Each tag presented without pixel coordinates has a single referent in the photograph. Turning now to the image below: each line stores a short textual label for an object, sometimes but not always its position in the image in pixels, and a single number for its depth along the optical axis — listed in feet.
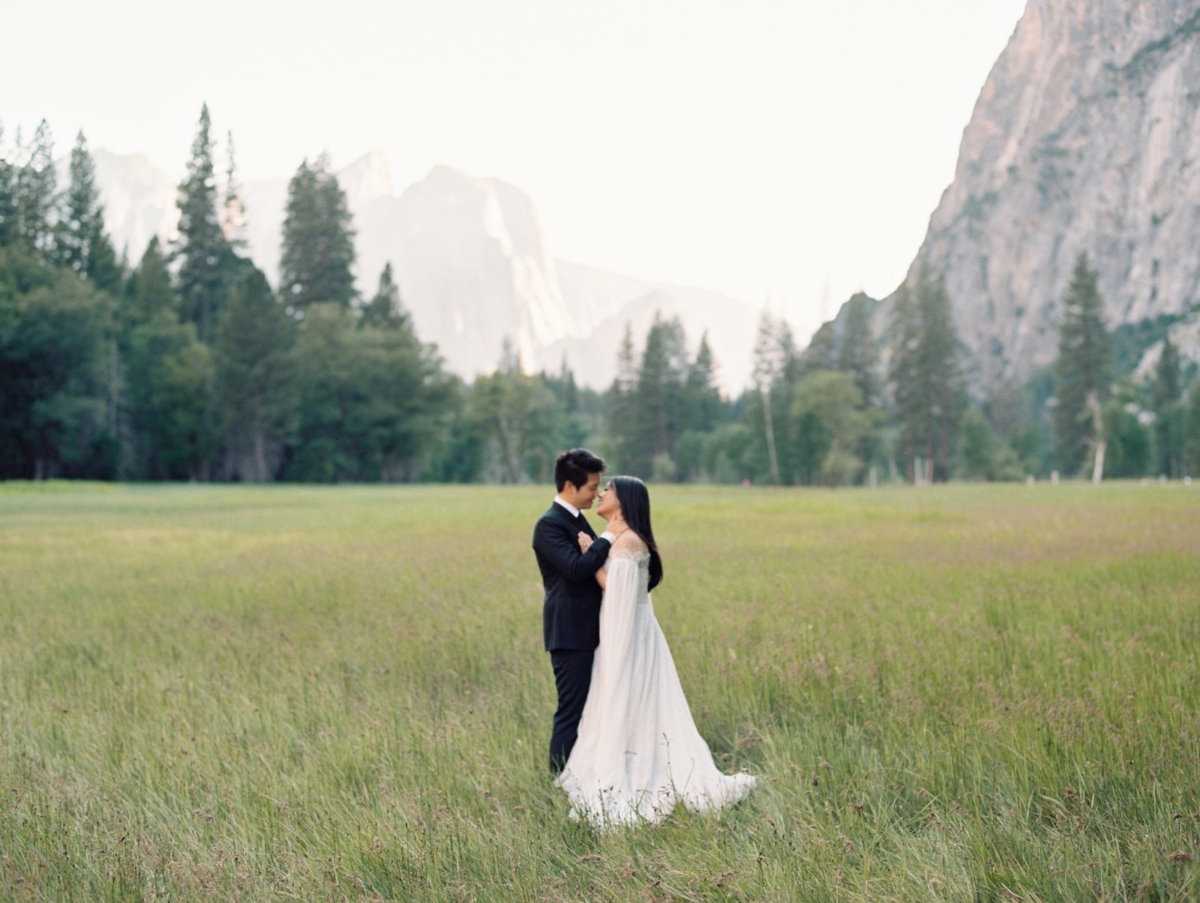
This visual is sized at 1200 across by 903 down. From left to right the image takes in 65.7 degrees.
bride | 15.83
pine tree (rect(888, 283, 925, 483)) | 266.98
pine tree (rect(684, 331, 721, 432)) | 348.38
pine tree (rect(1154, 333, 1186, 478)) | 304.09
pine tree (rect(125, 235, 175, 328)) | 245.45
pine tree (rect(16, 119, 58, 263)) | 223.38
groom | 16.99
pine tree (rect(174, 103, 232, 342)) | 275.39
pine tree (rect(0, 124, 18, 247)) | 217.36
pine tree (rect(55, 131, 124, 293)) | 246.00
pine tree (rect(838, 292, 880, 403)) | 285.02
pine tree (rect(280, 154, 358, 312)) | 282.56
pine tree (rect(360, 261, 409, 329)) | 277.44
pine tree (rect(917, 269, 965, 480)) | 265.13
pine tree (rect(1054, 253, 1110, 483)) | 240.32
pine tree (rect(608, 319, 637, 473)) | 336.90
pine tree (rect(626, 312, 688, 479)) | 332.39
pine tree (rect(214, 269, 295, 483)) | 225.35
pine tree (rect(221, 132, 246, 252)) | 290.76
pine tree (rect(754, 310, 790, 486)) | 289.53
